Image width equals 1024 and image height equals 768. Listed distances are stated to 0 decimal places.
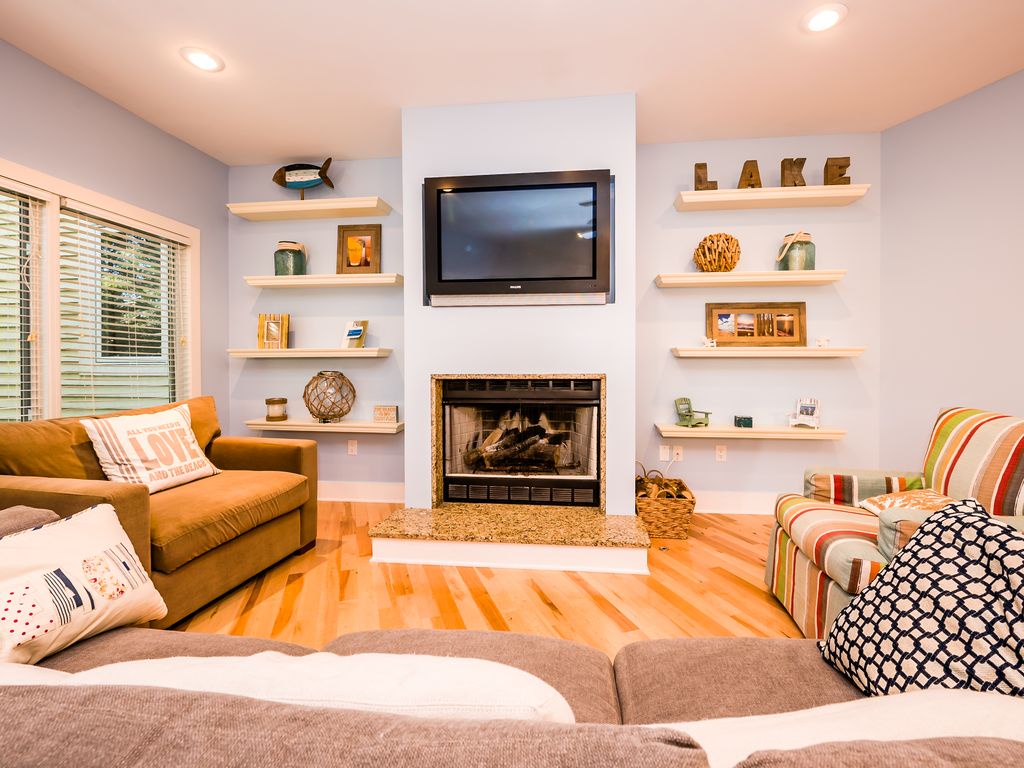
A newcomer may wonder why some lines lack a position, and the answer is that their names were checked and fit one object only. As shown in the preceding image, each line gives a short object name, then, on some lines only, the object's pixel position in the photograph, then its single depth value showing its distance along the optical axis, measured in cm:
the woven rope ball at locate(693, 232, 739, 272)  318
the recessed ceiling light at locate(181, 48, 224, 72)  239
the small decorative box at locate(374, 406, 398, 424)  355
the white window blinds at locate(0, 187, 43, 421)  233
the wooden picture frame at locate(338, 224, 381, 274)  357
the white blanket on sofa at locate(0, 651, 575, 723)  44
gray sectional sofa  30
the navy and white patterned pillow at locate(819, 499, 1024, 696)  76
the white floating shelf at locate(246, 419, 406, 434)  339
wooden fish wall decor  351
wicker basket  288
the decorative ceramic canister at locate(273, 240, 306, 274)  354
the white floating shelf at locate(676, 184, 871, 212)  304
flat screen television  276
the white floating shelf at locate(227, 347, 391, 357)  340
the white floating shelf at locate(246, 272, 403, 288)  335
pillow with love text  212
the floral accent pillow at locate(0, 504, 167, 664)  95
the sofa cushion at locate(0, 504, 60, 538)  120
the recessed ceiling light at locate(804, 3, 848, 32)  209
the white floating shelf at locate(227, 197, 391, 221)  334
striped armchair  153
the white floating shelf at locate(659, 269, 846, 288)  306
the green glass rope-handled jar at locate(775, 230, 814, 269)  315
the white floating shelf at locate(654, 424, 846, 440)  310
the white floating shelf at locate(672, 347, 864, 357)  306
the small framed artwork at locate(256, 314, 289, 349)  360
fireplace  288
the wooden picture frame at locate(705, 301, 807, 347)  330
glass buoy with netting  354
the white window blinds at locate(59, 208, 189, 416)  265
